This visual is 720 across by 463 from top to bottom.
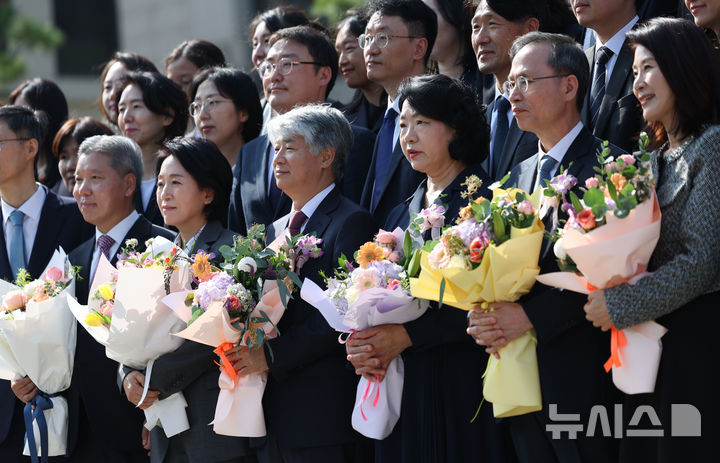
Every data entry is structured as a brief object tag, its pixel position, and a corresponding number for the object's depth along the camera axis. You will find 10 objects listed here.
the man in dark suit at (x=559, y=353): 7.45
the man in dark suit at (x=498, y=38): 10.31
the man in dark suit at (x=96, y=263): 10.05
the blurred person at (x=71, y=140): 13.18
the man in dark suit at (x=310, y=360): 8.68
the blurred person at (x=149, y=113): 13.24
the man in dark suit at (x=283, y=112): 10.93
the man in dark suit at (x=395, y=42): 11.49
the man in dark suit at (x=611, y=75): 8.98
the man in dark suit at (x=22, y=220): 10.79
